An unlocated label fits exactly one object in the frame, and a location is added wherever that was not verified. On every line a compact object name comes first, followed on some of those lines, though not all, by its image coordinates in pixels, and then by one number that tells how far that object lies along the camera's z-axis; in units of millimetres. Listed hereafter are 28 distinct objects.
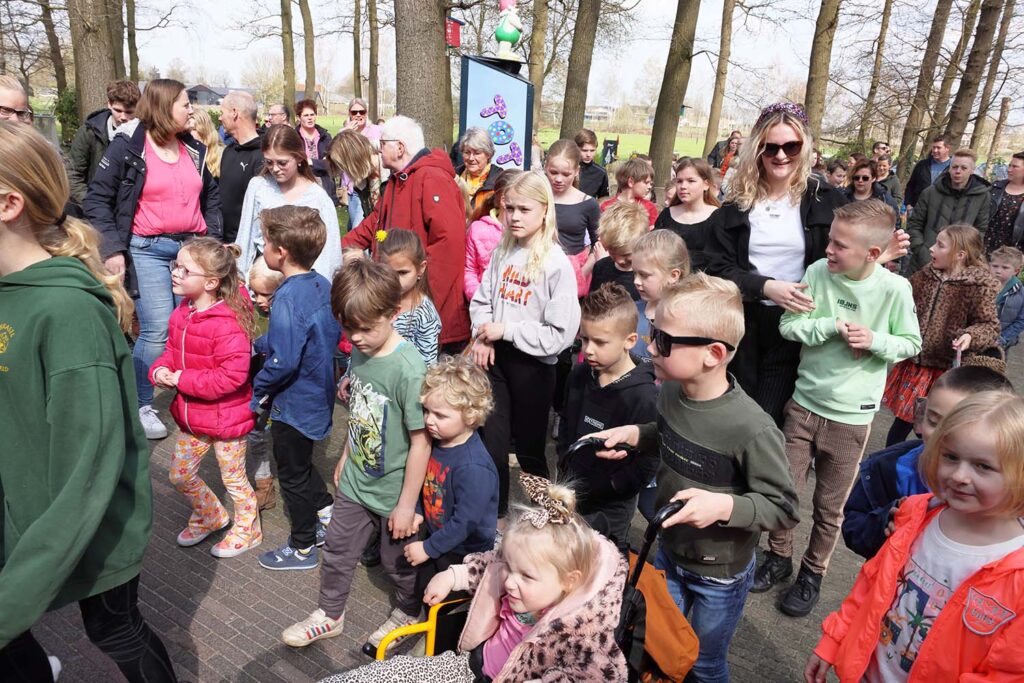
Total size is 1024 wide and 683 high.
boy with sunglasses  2232
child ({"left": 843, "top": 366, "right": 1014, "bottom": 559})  2291
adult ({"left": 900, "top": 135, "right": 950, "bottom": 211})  10734
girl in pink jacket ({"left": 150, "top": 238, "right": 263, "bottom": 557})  3512
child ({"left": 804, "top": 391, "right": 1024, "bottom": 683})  1739
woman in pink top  4555
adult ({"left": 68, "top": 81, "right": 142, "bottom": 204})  5449
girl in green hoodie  1765
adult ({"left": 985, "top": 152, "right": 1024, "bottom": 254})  8148
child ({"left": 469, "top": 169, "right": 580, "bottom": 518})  3660
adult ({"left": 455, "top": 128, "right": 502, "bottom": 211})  6086
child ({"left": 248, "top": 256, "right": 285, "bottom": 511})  4020
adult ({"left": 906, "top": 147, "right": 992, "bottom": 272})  7785
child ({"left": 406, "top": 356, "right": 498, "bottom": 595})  2859
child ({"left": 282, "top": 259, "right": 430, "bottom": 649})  2893
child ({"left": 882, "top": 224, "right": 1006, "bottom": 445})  4418
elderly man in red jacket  4434
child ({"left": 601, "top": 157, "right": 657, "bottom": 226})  6777
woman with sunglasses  3252
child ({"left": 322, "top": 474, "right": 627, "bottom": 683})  1980
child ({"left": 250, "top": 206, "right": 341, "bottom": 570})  3381
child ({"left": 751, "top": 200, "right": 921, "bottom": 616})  2990
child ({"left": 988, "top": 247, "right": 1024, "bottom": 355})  5961
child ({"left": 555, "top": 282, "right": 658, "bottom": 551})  2936
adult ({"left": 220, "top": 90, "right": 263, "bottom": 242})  5508
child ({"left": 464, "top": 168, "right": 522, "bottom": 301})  4816
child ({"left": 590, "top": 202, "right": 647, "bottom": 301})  4398
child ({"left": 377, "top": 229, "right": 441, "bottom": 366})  3762
